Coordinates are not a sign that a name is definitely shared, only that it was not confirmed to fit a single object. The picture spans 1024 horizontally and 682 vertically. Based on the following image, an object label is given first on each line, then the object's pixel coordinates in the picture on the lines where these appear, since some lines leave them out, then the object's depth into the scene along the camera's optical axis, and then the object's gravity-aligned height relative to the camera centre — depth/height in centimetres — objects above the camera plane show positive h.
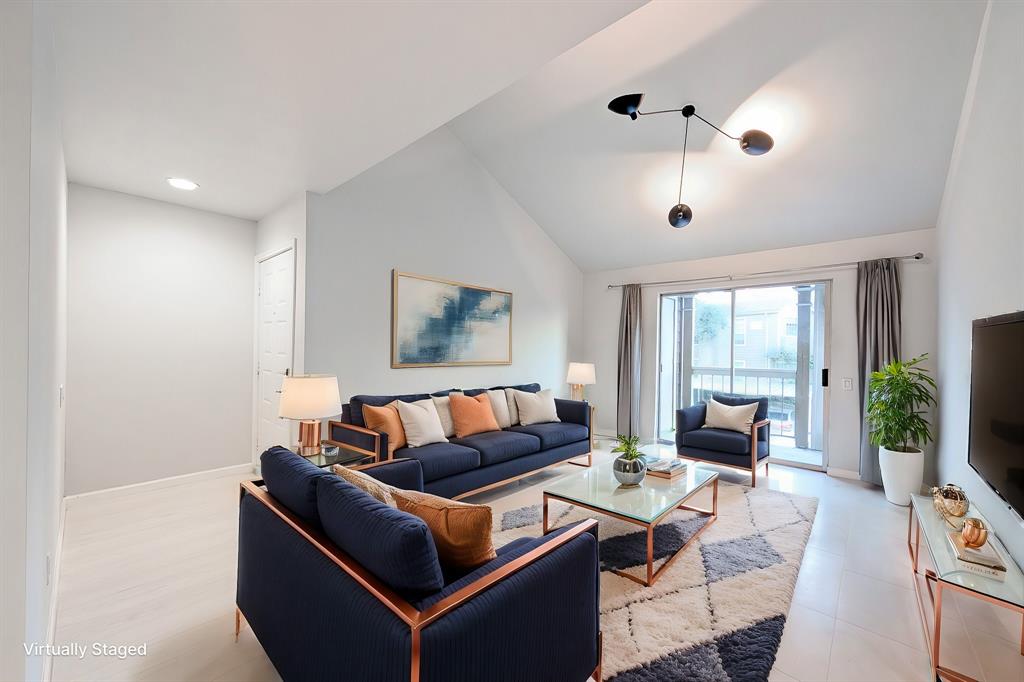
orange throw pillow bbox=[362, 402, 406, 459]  334 -67
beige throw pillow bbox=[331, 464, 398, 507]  152 -54
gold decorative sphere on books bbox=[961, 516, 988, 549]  189 -81
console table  163 -91
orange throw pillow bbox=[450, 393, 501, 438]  394 -71
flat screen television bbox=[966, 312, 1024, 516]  158 -24
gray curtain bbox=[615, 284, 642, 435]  596 -34
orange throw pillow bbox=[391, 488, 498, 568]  133 -59
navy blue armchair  410 -95
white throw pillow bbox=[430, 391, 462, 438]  394 -68
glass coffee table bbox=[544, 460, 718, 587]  248 -99
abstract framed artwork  423 +16
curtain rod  418 +79
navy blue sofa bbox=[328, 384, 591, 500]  319 -92
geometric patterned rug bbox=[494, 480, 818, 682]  180 -130
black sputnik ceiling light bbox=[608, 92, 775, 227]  299 +141
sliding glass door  492 -15
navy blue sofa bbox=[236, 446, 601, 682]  105 -71
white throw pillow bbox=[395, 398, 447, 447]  345 -70
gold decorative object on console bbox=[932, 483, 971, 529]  218 -80
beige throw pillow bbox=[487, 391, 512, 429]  438 -70
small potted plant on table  295 -85
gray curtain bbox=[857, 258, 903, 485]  423 +21
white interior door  379 -5
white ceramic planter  362 -107
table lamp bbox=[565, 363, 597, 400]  554 -44
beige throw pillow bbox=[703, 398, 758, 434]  430 -75
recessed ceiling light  339 +118
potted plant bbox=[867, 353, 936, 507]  363 -69
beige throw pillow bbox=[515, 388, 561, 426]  456 -72
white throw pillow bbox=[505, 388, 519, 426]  455 -71
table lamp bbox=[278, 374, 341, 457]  277 -43
